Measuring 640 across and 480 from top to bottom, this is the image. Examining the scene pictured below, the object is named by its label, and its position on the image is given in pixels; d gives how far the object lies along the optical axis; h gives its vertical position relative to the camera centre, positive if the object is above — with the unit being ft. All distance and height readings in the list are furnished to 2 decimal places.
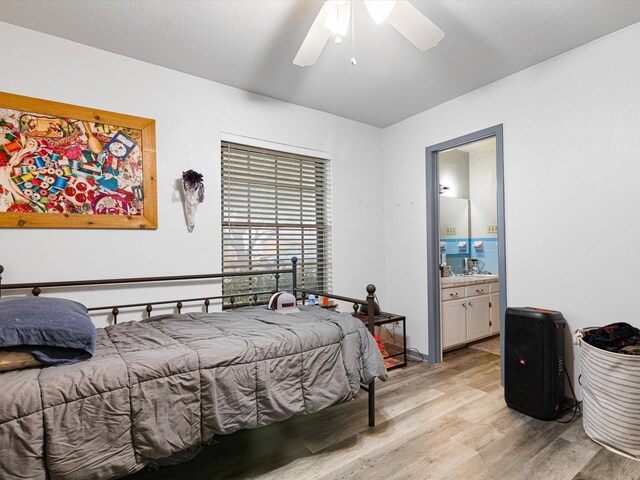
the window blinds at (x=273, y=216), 9.43 +0.83
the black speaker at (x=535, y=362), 7.29 -2.61
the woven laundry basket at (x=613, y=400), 5.95 -2.84
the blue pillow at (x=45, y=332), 4.10 -1.05
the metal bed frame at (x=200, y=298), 6.73 -1.01
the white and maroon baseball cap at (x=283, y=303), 7.93 -1.37
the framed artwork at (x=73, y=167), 6.63 +1.65
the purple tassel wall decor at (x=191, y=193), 8.31 +1.27
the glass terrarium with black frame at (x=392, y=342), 10.66 -3.46
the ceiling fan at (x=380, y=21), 4.84 +3.36
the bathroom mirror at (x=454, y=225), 14.37 +0.74
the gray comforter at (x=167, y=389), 3.76 -1.92
